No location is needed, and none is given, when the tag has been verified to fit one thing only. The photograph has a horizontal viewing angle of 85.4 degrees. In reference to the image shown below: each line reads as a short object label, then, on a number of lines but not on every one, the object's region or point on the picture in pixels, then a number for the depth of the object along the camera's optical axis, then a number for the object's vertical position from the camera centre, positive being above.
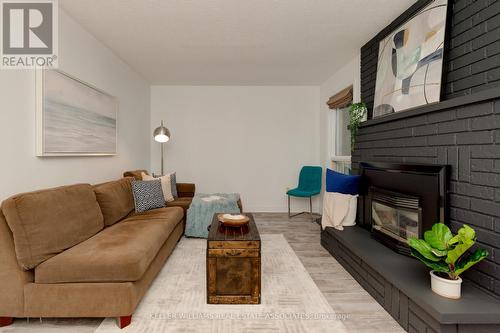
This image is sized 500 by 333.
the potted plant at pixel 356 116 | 3.34 +0.60
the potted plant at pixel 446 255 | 1.60 -0.56
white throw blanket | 3.16 -0.55
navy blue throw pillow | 3.18 -0.24
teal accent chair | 5.05 -0.35
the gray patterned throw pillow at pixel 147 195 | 3.39 -0.43
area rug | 1.84 -1.11
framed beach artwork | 2.38 +0.47
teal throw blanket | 3.72 -0.69
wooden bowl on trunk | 2.36 -0.51
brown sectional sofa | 1.74 -0.70
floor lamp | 4.66 +0.48
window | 4.50 +0.40
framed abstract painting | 2.17 +0.93
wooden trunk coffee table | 2.09 -0.83
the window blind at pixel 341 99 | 3.99 +1.01
